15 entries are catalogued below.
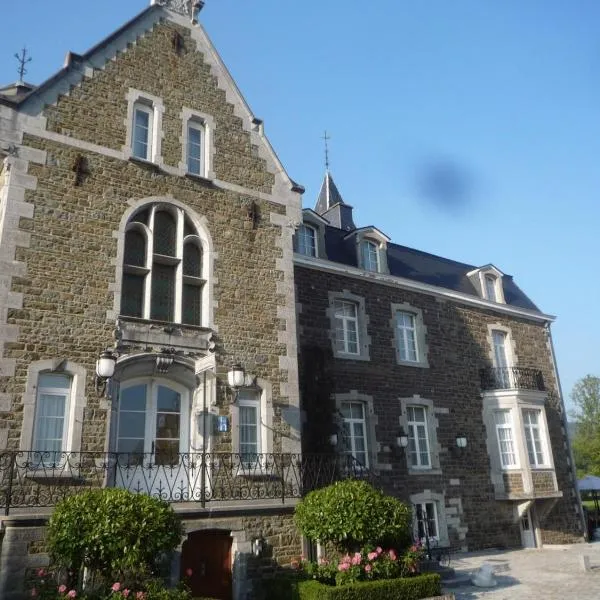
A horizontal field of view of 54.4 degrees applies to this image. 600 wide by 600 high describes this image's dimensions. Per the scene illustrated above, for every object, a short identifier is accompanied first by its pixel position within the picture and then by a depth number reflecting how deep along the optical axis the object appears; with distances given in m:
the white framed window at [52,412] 9.63
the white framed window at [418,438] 16.80
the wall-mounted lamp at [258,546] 10.42
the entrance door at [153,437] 10.57
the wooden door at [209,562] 10.21
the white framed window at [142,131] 12.42
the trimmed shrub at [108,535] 8.02
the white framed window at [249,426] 11.43
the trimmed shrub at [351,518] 10.07
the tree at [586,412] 45.01
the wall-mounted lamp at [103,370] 10.02
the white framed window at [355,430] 15.63
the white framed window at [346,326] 16.66
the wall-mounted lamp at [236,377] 11.26
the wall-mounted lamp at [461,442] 17.39
